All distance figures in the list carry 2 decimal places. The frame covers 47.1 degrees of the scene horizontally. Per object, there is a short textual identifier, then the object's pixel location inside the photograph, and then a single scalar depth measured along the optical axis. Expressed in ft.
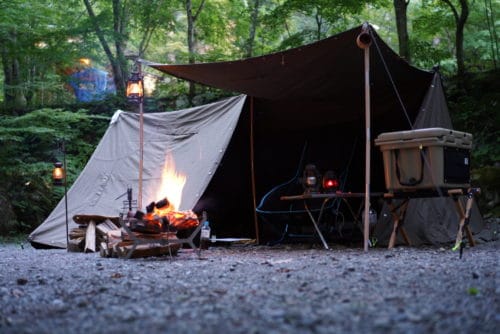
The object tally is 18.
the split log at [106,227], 18.84
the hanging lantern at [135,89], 17.66
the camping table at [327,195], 15.39
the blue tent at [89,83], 41.65
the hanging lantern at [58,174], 22.39
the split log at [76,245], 18.78
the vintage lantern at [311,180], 17.19
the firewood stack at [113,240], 14.82
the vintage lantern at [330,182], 17.25
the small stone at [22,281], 10.43
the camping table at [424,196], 14.20
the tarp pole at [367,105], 14.32
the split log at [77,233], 19.14
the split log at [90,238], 18.40
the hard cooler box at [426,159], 13.96
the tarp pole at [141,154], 17.52
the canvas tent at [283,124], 16.28
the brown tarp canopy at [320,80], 15.35
